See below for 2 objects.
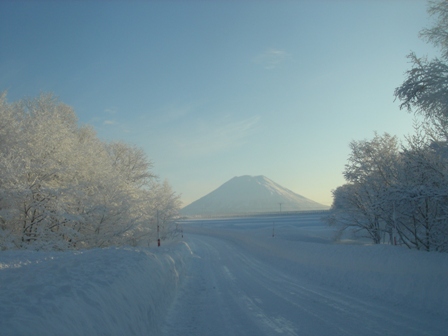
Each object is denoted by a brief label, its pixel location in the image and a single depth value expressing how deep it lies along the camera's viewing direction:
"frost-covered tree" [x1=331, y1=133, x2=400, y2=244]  20.67
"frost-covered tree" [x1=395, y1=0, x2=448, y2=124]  9.59
